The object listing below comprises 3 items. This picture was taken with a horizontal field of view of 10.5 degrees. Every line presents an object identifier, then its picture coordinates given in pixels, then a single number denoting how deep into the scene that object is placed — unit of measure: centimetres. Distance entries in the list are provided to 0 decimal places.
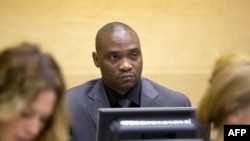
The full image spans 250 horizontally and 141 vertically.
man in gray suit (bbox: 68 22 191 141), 407
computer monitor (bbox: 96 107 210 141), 344
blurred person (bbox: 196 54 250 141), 340
